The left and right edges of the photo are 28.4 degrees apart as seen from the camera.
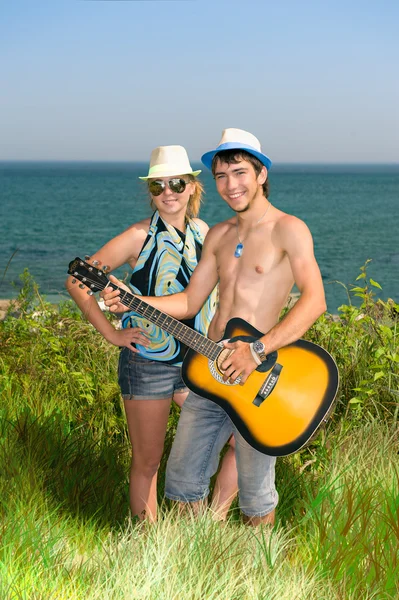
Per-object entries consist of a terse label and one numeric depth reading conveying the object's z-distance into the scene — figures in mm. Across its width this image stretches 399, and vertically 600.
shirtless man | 3561
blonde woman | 4027
